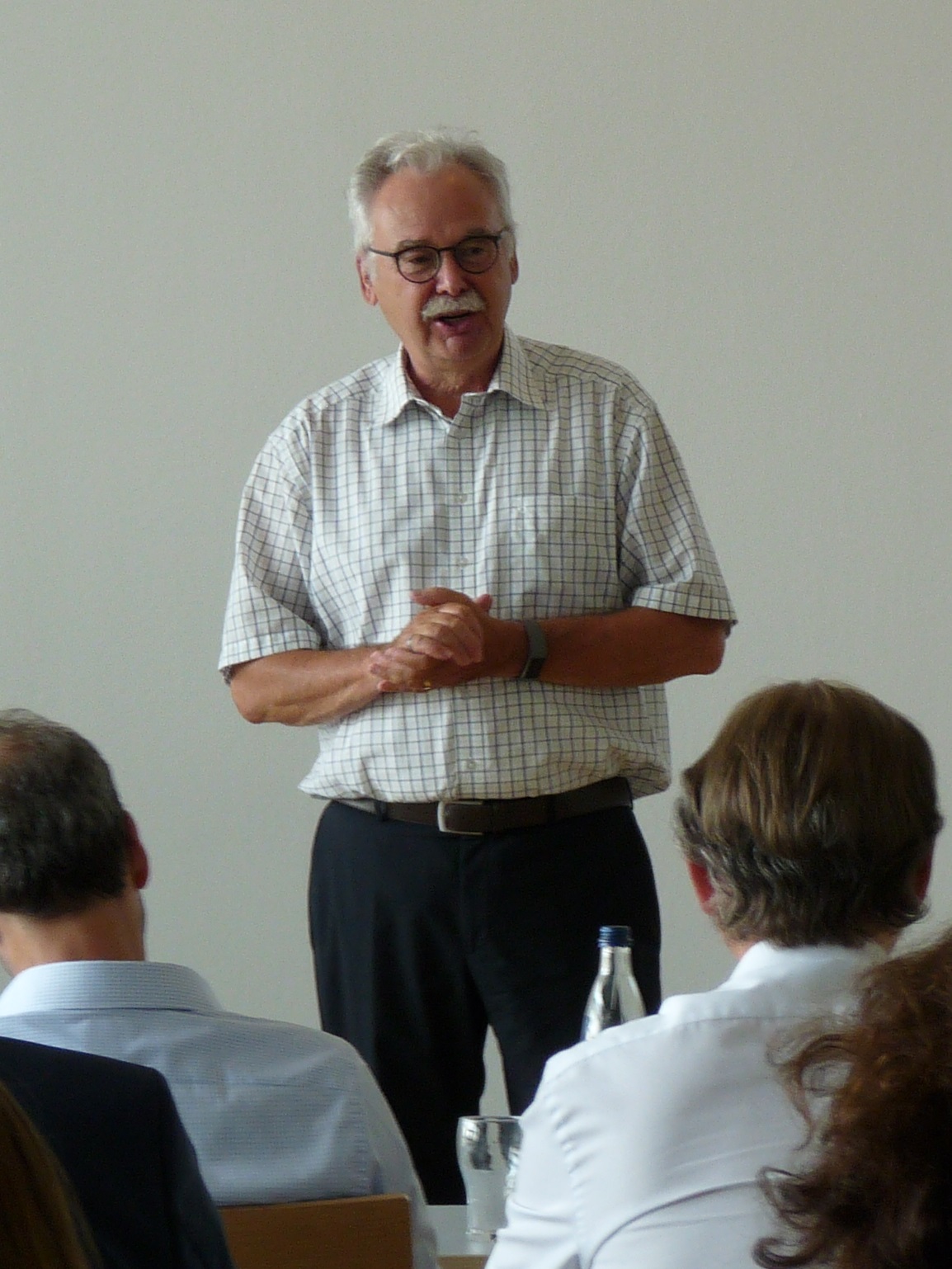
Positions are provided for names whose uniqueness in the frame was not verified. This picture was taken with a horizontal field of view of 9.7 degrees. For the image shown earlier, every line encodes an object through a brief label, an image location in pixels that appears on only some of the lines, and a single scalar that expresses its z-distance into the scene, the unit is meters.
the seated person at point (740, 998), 4.71
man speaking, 5.83
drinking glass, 5.21
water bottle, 5.36
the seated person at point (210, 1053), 5.10
